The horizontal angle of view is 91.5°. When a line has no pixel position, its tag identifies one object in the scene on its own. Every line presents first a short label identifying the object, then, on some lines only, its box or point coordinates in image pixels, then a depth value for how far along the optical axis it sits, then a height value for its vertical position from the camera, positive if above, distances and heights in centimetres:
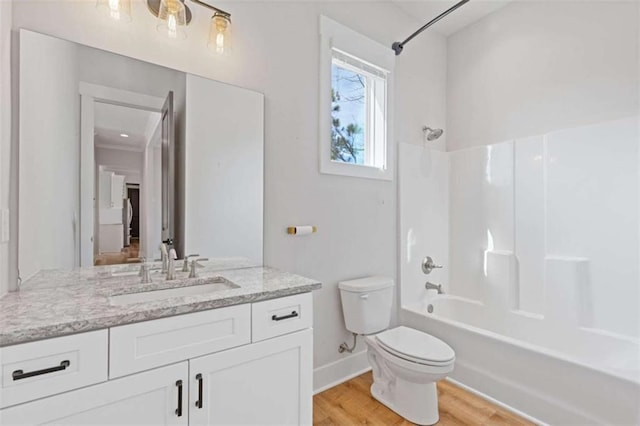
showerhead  269 +71
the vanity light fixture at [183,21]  145 +94
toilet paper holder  191 -10
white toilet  170 -79
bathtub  154 -89
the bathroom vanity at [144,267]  90 -24
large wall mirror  125 +26
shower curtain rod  234 +133
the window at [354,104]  211 +84
